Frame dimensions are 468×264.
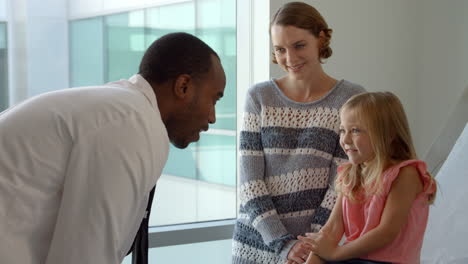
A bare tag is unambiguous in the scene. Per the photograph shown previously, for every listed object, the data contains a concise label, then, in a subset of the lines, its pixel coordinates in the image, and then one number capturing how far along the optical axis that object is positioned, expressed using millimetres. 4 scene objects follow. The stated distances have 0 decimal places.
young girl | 1657
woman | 1950
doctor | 1080
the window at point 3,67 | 2338
